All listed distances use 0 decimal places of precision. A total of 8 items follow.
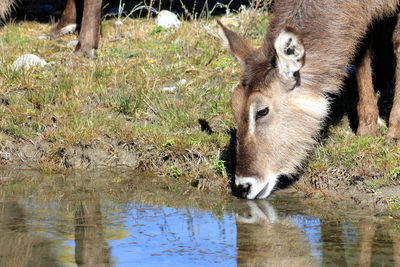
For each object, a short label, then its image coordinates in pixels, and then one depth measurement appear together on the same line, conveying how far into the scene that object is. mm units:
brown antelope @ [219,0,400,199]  13539
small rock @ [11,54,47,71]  18797
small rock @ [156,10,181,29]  22087
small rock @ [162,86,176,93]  17922
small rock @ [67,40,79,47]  21194
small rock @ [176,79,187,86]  18225
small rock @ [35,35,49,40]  21562
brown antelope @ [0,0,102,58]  20297
